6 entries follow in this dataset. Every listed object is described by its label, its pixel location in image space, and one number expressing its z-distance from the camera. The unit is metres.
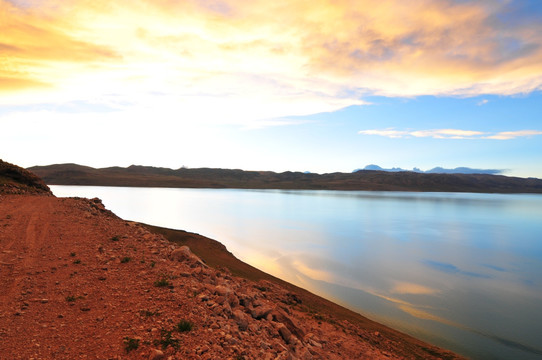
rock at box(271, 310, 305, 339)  9.88
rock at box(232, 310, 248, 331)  8.05
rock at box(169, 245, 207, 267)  11.38
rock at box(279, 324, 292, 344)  9.02
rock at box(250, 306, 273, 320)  9.50
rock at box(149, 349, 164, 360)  5.73
